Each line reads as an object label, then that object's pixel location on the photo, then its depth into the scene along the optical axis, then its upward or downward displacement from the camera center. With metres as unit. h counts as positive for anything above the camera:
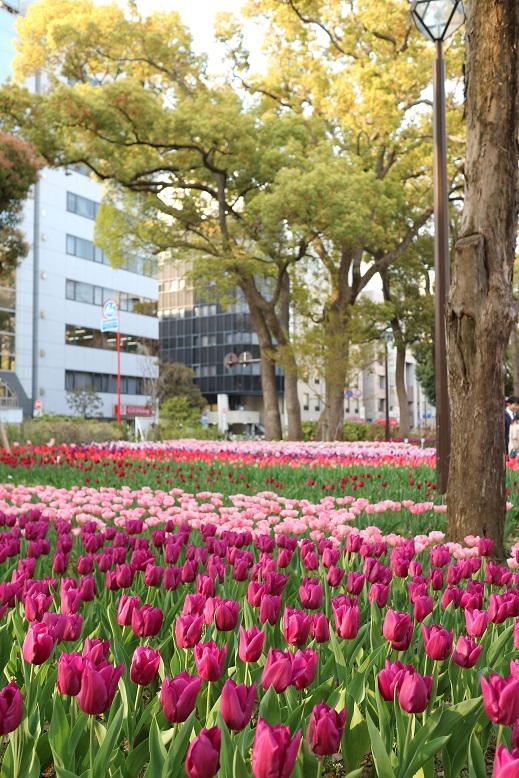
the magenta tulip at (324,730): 1.41 -0.58
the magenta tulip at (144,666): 1.76 -0.58
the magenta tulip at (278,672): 1.67 -0.56
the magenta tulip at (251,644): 1.84 -0.55
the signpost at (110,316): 22.30 +3.00
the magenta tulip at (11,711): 1.42 -0.55
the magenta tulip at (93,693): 1.56 -0.57
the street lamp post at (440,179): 8.71 +2.87
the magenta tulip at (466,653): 1.96 -0.61
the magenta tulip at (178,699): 1.51 -0.56
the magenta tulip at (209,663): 1.74 -0.56
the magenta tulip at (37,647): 1.87 -0.57
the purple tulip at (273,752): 1.22 -0.54
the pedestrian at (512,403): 12.16 +0.22
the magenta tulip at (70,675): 1.65 -0.56
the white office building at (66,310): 42.22 +6.46
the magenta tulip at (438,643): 1.98 -0.59
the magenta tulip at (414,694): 1.57 -0.57
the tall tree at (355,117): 19.23 +8.08
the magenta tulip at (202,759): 1.26 -0.57
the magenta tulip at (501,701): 1.52 -0.57
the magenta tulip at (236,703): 1.47 -0.56
